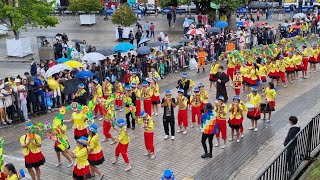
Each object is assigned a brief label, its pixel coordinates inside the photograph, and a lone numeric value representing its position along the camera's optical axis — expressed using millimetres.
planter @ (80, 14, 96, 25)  39156
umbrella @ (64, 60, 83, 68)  17859
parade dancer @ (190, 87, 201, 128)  14195
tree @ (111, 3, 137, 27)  30953
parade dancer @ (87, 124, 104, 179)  10336
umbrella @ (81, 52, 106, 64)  19356
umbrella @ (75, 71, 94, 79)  17641
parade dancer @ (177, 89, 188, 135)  13672
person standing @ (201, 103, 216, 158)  11641
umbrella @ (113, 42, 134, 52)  21406
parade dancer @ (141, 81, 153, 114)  15203
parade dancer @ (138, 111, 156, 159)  11852
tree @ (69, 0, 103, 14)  36688
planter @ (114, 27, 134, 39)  32156
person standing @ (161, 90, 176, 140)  13063
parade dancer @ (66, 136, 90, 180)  9914
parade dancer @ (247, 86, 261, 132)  13695
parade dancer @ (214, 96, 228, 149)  12328
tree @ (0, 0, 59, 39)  25078
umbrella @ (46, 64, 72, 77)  16938
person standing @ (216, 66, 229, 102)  16578
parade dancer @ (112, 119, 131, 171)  11117
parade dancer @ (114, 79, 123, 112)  15527
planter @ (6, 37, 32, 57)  27531
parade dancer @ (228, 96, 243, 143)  12688
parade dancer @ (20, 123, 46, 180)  10469
